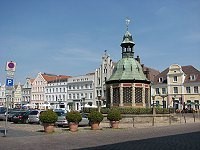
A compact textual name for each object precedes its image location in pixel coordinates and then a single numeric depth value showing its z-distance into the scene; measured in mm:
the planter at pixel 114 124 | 24453
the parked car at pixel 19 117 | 32219
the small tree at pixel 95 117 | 22384
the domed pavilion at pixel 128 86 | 36500
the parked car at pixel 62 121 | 25781
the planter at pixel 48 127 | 20031
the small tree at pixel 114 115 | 23875
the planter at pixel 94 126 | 22808
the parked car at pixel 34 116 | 30828
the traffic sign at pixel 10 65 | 18578
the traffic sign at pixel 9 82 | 18569
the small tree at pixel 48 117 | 19688
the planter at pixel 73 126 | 21438
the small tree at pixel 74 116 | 21266
